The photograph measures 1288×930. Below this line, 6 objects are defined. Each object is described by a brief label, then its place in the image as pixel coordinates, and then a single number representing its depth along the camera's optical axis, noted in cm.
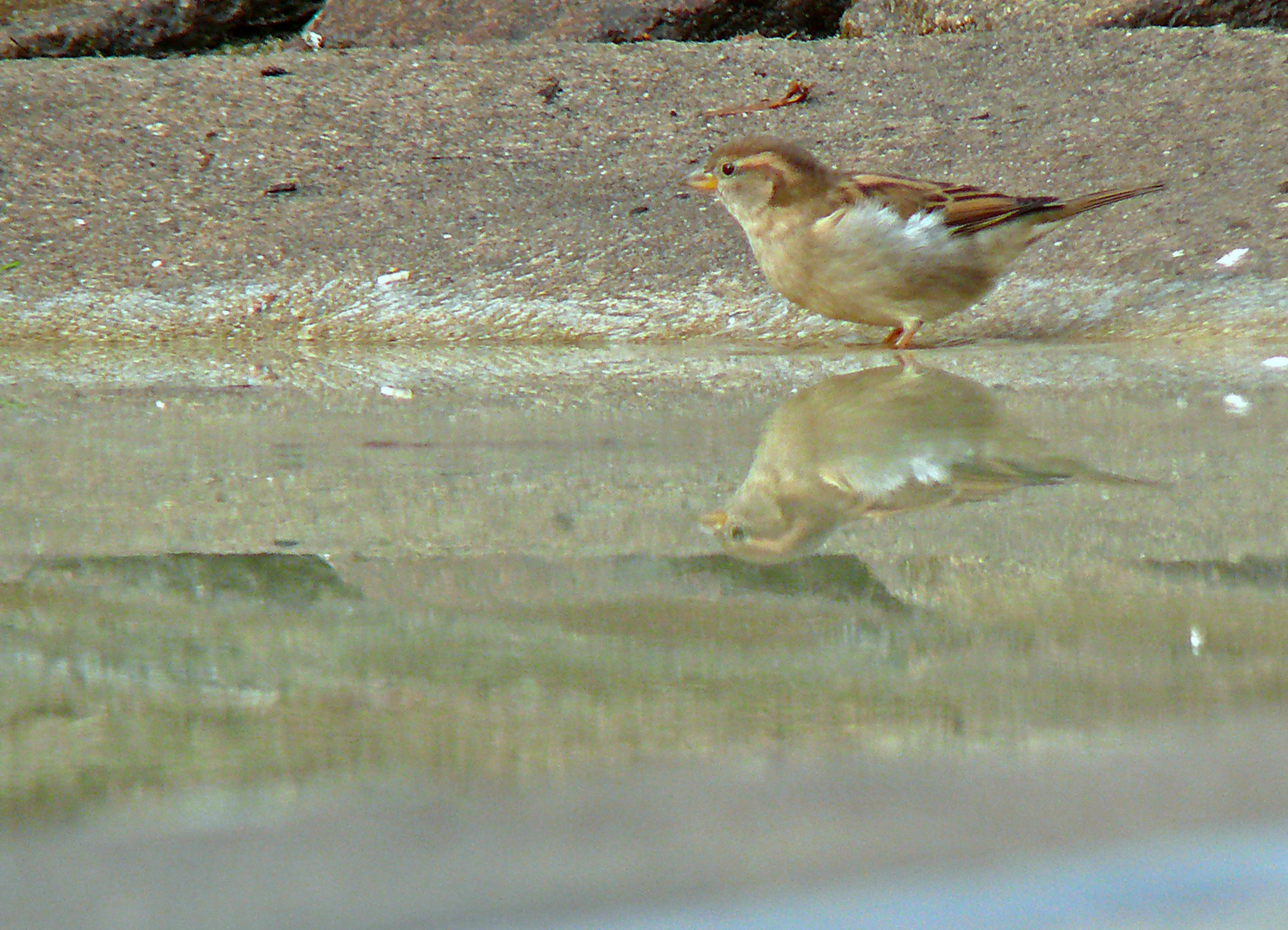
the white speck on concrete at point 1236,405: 536
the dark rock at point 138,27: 1439
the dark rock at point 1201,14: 1212
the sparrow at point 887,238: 792
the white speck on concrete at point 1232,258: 831
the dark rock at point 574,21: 1355
